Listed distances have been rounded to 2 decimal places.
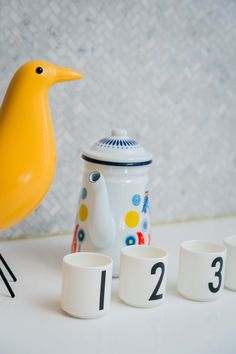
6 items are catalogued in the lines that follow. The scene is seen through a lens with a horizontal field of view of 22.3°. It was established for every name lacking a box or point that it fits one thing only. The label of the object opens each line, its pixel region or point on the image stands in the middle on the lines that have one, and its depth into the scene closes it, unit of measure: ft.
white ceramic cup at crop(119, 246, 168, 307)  2.82
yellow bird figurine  2.79
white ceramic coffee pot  3.17
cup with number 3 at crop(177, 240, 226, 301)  2.94
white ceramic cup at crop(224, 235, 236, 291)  3.18
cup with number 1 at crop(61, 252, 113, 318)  2.66
